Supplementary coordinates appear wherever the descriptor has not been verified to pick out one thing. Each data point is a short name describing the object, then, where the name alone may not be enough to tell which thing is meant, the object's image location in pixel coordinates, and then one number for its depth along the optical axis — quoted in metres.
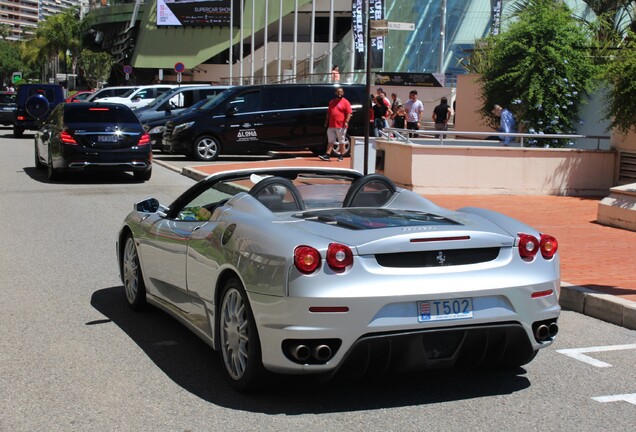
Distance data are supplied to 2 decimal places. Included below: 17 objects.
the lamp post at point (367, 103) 13.46
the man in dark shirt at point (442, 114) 26.27
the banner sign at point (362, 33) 41.50
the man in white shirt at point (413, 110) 26.25
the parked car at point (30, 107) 35.53
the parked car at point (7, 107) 41.94
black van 24.56
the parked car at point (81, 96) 44.31
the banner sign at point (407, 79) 40.84
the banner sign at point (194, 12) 82.50
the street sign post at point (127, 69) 61.48
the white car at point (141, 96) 36.22
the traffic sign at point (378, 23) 13.56
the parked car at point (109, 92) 38.91
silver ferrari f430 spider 5.04
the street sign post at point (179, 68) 44.14
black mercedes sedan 18.78
